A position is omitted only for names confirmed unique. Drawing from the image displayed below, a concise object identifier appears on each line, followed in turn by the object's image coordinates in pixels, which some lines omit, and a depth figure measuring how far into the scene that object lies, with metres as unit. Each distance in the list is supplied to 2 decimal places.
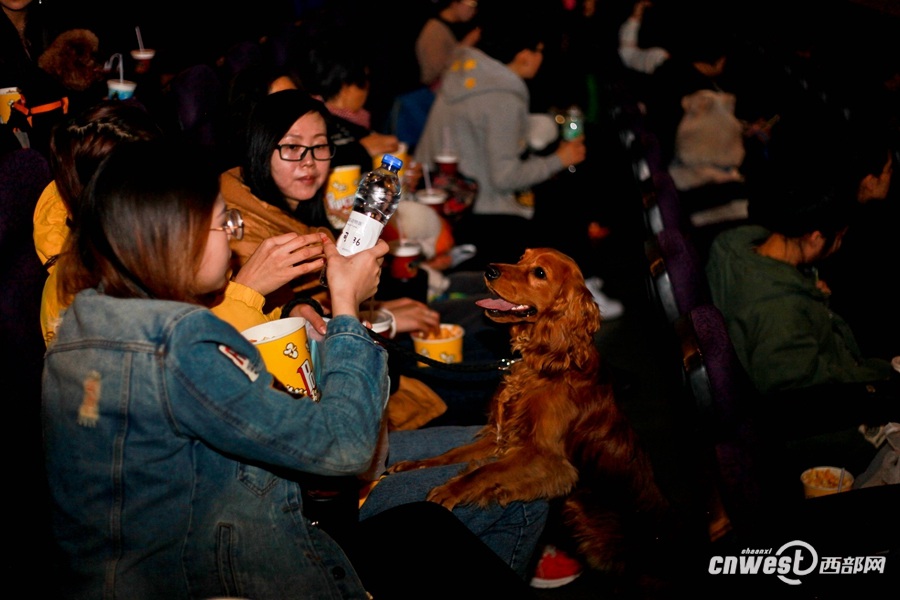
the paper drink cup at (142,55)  4.12
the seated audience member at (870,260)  3.28
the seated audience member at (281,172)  2.33
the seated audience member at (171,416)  1.16
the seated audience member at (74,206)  1.73
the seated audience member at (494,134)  4.09
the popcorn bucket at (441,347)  2.69
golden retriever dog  2.12
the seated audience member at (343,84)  3.47
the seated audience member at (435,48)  5.88
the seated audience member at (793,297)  2.37
